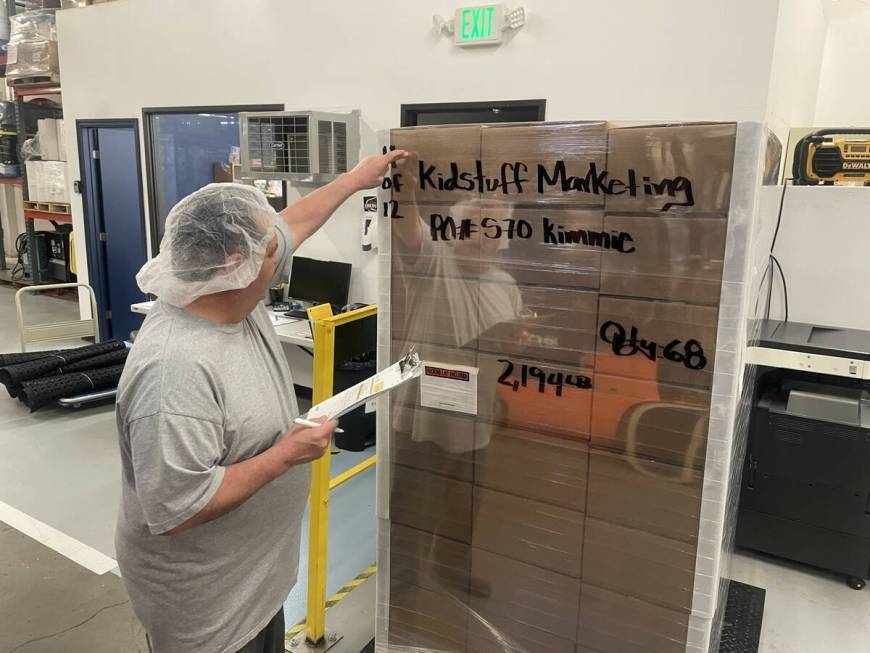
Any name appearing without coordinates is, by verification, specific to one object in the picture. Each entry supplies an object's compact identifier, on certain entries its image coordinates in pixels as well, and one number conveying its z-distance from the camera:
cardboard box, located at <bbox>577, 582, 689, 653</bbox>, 1.43
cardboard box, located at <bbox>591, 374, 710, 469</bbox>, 1.33
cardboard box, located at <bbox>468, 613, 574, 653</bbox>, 1.59
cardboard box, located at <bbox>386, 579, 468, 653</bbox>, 1.72
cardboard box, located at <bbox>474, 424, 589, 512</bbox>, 1.47
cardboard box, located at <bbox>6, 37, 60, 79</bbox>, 6.32
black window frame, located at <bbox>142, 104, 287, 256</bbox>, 4.98
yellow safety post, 1.95
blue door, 5.79
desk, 3.85
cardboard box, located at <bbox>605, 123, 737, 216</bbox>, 1.22
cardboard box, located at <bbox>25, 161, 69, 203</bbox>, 6.79
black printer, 2.60
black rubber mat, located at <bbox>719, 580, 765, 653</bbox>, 2.23
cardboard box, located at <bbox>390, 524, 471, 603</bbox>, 1.69
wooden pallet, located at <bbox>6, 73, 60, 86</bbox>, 6.46
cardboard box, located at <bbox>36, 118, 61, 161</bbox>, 6.81
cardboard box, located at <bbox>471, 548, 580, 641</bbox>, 1.55
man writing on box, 1.19
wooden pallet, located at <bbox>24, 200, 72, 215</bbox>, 7.12
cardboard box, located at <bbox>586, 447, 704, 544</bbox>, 1.37
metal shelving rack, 6.97
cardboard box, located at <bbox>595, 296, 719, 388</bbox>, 1.30
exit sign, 3.36
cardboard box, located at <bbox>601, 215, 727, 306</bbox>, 1.26
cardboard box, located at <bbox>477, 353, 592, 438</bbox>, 1.44
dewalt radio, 2.98
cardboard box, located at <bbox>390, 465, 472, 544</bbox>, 1.65
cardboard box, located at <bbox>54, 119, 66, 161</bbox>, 6.75
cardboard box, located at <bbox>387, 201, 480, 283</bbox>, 1.51
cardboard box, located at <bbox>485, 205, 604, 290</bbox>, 1.37
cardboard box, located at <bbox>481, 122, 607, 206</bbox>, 1.33
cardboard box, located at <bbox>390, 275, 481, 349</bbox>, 1.54
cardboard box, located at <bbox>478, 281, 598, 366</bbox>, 1.40
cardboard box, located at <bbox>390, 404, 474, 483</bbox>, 1.61
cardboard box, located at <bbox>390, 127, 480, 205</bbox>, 1.47
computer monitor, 4.28
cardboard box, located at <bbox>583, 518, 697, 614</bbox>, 1.40
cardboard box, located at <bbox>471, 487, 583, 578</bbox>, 1.51
